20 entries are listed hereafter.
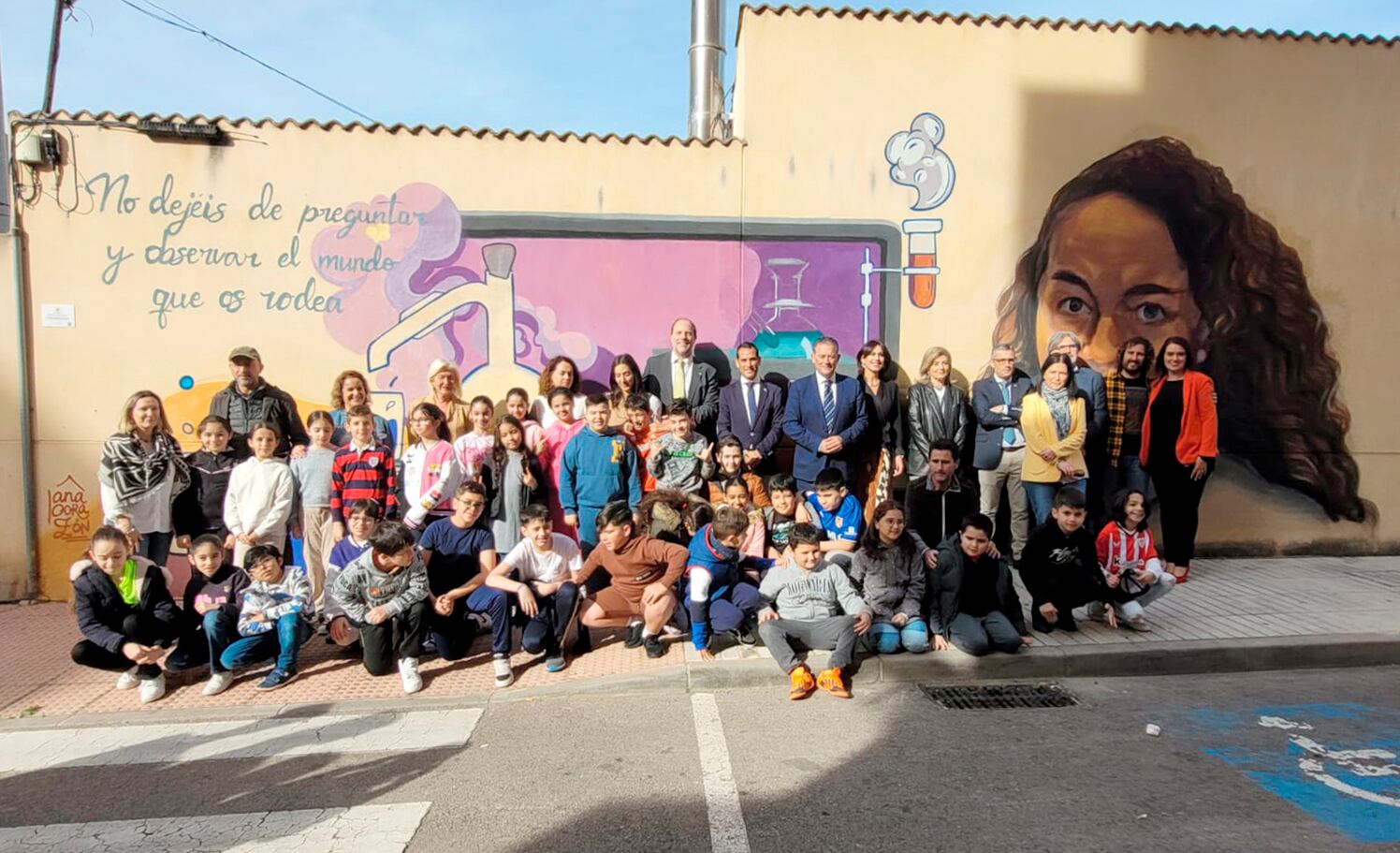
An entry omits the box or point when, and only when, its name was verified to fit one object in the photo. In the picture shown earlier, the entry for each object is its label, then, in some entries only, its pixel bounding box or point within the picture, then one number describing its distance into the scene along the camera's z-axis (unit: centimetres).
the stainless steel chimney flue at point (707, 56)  1002
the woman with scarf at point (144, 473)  559
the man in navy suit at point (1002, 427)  659
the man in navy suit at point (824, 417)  620
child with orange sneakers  480
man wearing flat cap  612
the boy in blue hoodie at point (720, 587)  519
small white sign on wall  665
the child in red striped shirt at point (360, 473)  559
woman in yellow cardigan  631
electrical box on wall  650
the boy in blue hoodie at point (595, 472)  580
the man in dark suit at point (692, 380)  647
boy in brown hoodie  524
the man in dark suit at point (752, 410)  631
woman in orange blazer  675
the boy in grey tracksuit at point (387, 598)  495
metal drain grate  461
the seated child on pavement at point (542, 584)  514
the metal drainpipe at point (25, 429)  658
